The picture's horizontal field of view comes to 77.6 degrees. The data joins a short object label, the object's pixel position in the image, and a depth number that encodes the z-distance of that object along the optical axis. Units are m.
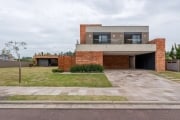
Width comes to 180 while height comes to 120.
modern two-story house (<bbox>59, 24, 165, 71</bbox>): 13.34
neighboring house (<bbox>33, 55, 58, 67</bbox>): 31.70
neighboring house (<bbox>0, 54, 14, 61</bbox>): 25.69
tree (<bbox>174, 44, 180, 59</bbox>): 21.91
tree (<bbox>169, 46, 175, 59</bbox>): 22.95
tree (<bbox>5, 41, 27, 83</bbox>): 8.88
